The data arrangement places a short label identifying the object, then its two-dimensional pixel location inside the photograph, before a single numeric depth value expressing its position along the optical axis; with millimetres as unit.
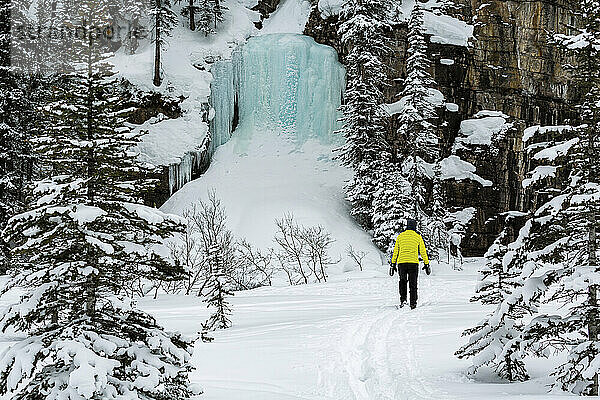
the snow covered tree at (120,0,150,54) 34806
